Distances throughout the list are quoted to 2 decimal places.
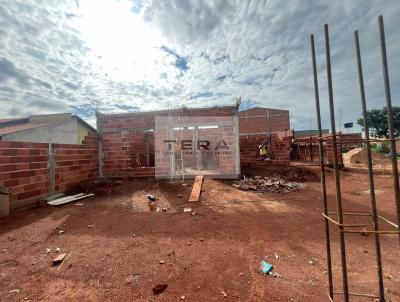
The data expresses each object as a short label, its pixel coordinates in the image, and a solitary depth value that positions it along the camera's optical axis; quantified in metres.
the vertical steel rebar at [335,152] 1.46
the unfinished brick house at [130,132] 7.82
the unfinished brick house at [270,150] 10.25
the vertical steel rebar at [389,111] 1.35
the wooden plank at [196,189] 5.48
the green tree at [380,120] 22.25
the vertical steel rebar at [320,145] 1.71
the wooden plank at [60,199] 5.23
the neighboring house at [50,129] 13.62
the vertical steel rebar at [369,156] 1.49
